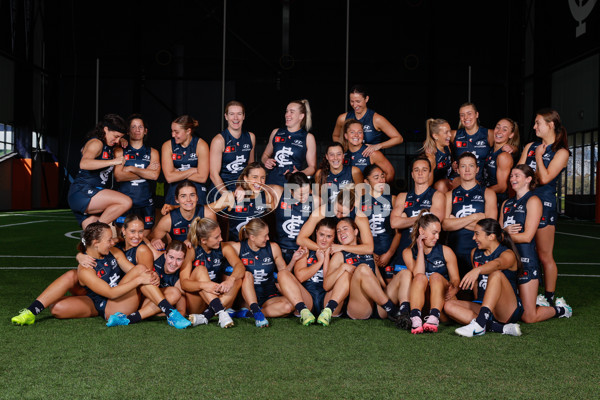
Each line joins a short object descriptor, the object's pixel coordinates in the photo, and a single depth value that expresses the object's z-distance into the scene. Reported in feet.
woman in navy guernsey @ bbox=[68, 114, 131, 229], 17.06
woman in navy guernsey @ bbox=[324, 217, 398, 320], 14.42
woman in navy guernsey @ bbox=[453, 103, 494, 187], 18.57
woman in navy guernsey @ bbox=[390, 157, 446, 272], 15.81
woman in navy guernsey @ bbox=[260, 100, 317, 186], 18.75
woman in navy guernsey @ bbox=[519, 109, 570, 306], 16.39
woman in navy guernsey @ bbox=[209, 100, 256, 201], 18.24
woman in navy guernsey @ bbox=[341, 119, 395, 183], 18.38
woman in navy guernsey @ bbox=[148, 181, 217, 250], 16.08
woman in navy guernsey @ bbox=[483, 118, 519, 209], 17.46
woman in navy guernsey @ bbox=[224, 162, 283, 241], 16.98
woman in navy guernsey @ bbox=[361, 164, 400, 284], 16.97
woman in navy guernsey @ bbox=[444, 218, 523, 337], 13.29
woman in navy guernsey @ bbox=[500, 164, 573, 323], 14.61
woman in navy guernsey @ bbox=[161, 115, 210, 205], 17.98
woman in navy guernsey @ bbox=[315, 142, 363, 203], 17.16
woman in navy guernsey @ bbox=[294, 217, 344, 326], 14.64
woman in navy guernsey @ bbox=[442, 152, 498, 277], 15.67
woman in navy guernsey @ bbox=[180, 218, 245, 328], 14.47
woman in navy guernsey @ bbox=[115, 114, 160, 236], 18.02
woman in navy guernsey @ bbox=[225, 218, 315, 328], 14.71
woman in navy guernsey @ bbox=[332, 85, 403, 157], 19.58
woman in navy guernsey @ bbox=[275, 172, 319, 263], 16.97
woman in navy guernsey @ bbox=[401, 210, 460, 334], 13.71
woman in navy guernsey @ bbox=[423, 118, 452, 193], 18.31
